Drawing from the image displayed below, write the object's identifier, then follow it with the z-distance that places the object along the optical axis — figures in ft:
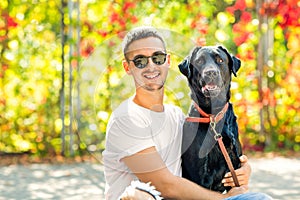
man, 8.18
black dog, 8.95
